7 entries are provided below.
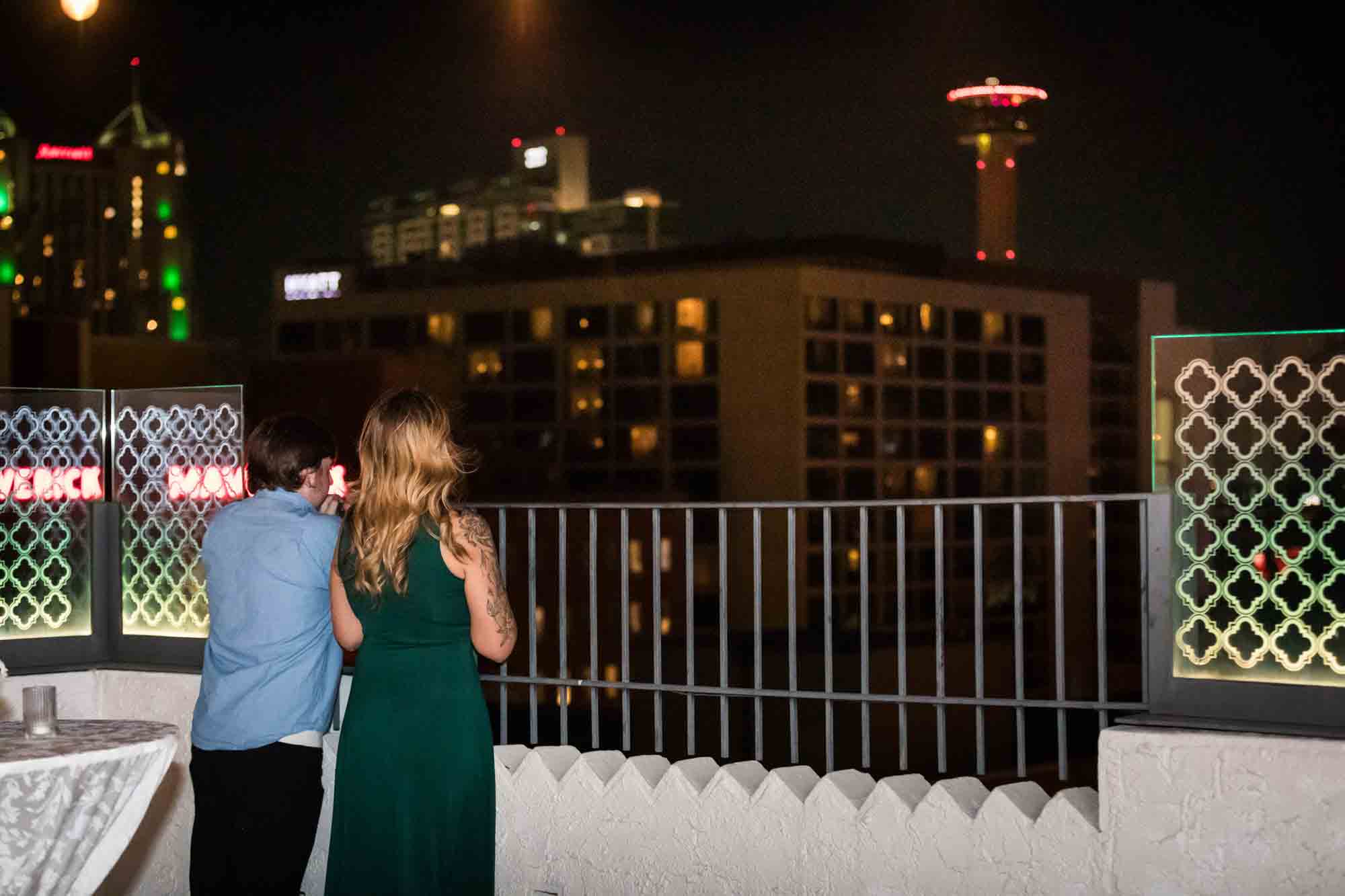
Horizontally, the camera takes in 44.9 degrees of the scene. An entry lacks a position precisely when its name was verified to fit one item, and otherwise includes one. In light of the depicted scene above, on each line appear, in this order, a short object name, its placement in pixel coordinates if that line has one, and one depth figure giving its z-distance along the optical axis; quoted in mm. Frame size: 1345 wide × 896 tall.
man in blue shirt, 3596
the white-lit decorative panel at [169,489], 5652
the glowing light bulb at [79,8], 11805
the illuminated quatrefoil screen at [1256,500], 4004
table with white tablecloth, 3416
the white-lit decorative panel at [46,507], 5758
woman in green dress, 3248
